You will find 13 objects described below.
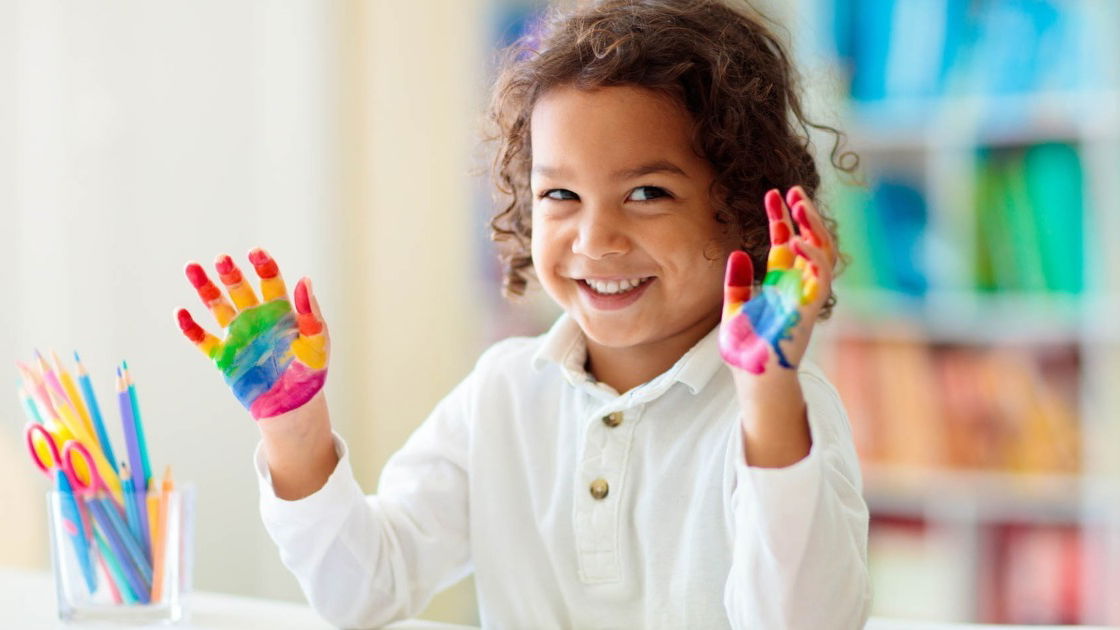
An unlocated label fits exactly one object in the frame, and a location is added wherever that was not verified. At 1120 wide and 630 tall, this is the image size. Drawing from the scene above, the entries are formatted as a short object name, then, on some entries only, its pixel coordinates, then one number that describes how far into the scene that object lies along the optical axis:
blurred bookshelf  2.14
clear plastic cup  1.33
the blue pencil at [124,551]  1.33
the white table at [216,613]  1.33
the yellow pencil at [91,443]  1.34
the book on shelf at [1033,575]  2.23
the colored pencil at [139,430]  1.34
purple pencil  1.33
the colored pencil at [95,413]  1.35
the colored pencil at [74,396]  1.35
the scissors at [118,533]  1.33
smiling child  1.35
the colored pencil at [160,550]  1.33
